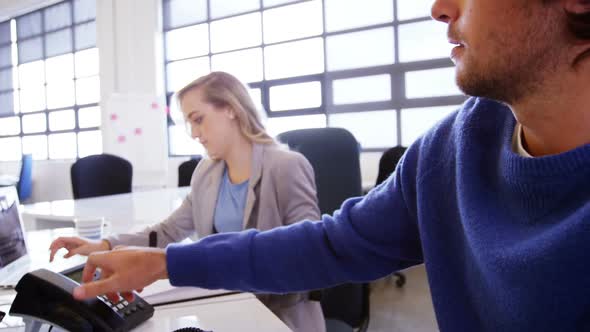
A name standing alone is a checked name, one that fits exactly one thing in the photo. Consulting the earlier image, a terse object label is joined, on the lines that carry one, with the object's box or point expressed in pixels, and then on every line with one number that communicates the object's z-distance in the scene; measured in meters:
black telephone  0.72
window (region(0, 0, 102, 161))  6.59
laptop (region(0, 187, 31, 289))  1.08
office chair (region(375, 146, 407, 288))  2.83
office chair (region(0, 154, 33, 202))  6.34
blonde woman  1.36
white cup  1.67
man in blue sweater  0.49
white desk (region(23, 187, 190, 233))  2.12
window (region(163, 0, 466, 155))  4.62
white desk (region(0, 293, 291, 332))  0.85
